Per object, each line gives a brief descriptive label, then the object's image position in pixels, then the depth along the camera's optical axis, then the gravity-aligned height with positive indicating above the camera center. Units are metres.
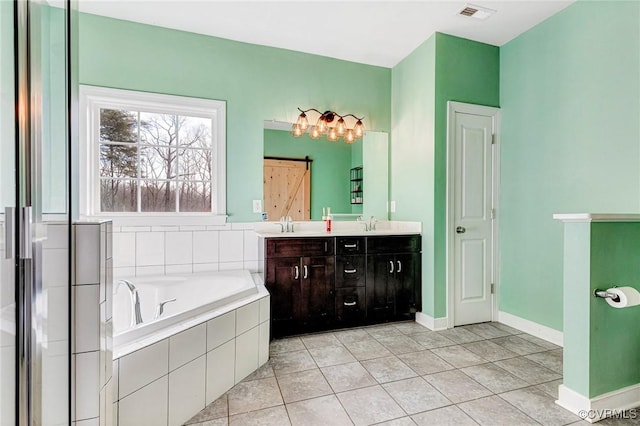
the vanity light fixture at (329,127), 3.13 +0.84
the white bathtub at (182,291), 2.11 -0.59
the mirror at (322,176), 3.08 +0.36
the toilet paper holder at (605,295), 1.58 -0.42
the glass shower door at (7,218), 0.76 -0.02
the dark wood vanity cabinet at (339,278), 2.61 -0.59
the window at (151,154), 2.61 +0.49
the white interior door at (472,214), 2.93 -0.03
